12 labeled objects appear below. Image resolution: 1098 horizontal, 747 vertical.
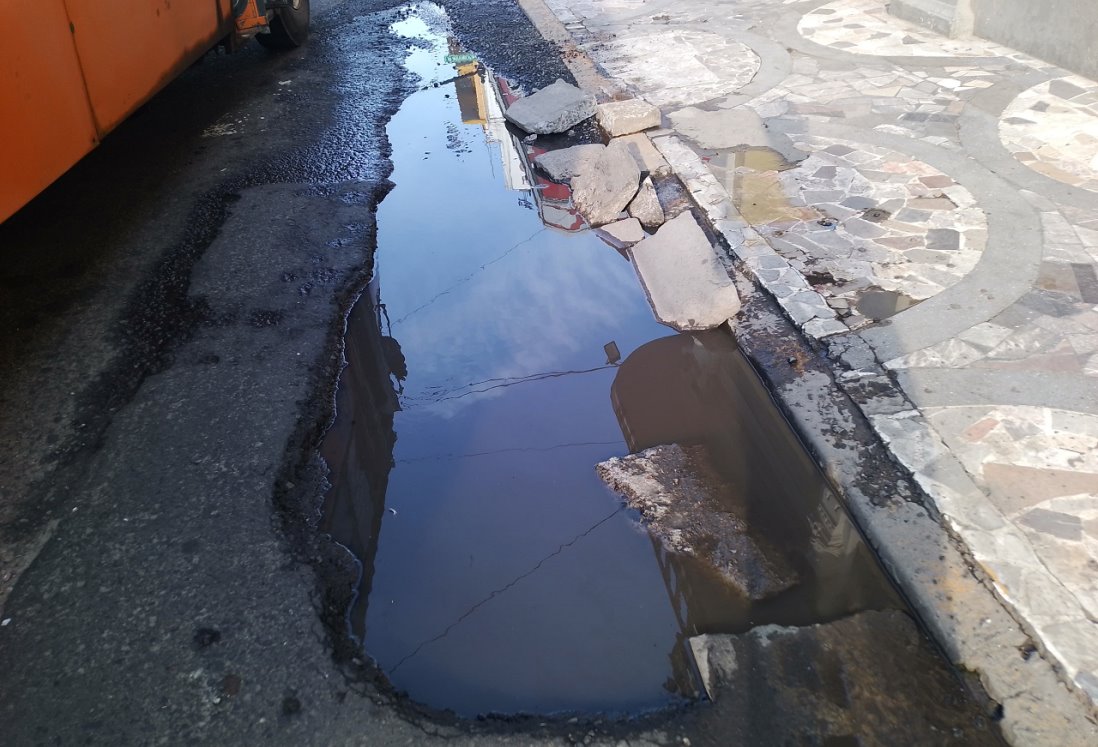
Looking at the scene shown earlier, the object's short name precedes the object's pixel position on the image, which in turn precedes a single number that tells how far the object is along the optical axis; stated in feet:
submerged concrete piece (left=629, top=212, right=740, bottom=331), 13.88
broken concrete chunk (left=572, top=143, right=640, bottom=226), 17.70
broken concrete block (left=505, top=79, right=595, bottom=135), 21.42
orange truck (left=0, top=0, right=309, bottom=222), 12.08
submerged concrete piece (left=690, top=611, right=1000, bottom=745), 7.56
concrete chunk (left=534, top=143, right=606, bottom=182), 19.51
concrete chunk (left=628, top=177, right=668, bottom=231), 17.33
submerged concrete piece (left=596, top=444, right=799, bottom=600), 9.48
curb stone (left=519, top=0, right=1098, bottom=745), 7.68
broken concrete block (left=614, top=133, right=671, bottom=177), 18.84
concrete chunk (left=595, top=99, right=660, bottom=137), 20.53
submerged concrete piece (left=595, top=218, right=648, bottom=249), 16.98
